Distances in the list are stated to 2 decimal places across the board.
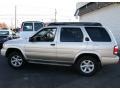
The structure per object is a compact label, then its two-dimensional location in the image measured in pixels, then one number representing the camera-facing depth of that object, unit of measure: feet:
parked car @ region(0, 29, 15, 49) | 23.57
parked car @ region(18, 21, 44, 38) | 24.75
